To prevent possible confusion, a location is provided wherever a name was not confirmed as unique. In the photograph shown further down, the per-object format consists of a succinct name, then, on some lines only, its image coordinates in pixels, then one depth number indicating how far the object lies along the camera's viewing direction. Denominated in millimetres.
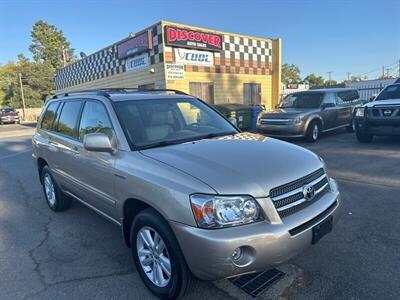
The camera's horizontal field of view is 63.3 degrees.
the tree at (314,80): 77050
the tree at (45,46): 60000
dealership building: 14531
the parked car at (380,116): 8258
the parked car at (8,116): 33156
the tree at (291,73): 79106
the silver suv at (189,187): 2227
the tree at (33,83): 50906
